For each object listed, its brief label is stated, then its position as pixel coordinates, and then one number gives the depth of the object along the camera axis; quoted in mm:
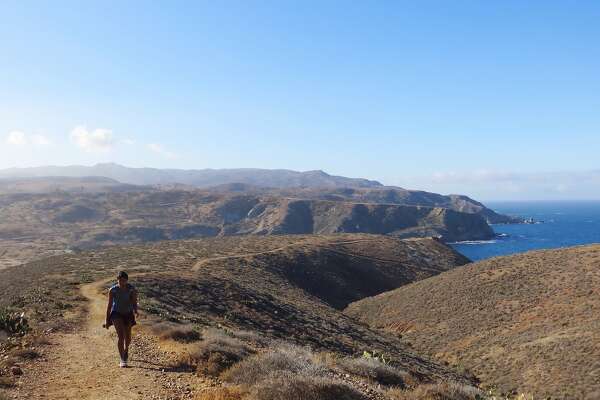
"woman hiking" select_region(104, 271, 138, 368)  12891
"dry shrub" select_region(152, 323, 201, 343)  16531
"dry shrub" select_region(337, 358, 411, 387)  14992
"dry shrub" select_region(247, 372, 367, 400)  9664
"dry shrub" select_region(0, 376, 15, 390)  10802
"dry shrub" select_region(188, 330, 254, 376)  12445
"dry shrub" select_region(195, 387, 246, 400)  9969
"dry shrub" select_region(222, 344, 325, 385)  11109
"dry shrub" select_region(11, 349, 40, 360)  13299
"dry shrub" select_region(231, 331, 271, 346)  19603
